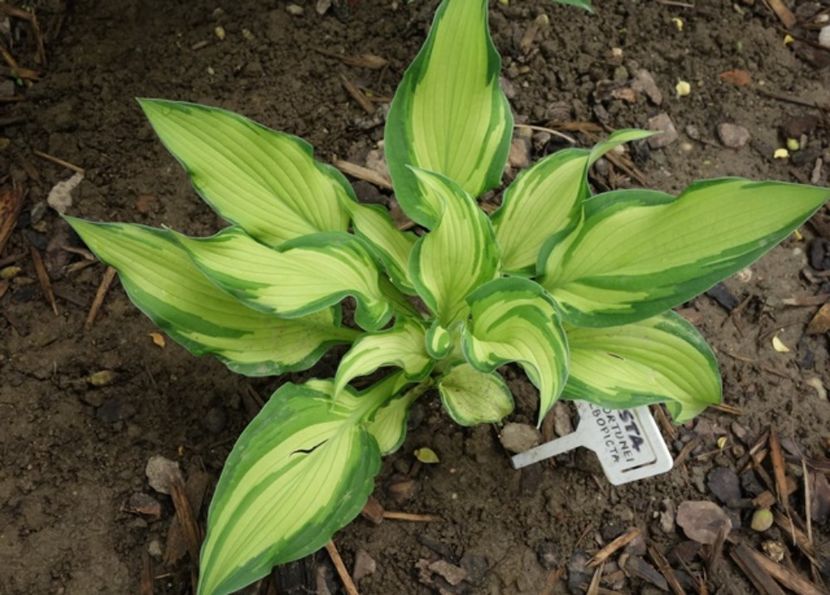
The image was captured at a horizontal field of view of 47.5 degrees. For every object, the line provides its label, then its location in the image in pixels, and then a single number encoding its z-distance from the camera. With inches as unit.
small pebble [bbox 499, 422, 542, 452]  24.5
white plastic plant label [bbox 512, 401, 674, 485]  20.9
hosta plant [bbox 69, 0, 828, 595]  19.5
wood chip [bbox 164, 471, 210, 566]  23.0
